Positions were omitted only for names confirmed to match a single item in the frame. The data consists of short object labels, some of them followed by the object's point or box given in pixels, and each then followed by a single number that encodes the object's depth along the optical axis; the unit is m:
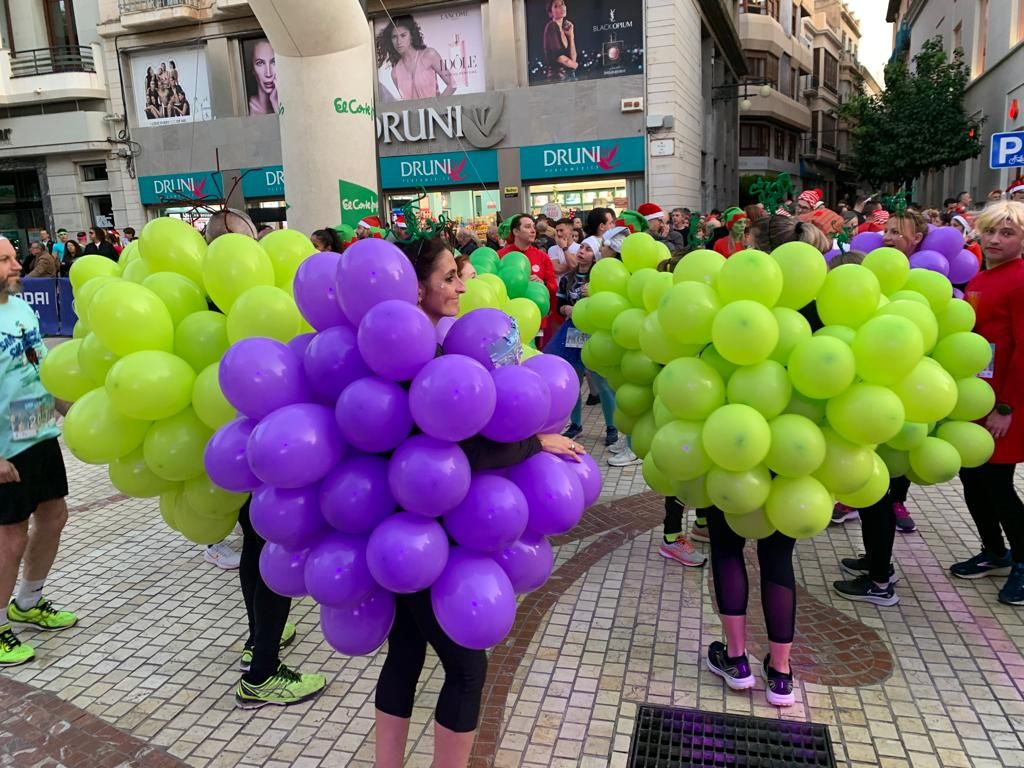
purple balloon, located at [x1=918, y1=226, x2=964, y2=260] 3.91
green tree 20.45
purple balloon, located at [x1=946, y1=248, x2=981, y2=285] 3.91
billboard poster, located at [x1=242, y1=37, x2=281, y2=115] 18.75
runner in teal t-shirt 3.30
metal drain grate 2.63
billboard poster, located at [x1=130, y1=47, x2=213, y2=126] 19.36
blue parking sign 7.83
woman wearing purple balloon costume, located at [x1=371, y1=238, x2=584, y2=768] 2.04
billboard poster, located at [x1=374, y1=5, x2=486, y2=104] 17.05
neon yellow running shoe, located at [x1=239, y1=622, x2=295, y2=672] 3.23
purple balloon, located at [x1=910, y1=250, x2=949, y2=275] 3.73
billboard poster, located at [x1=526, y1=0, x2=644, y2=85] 16.17
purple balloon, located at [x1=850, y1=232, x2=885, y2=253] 4.11
